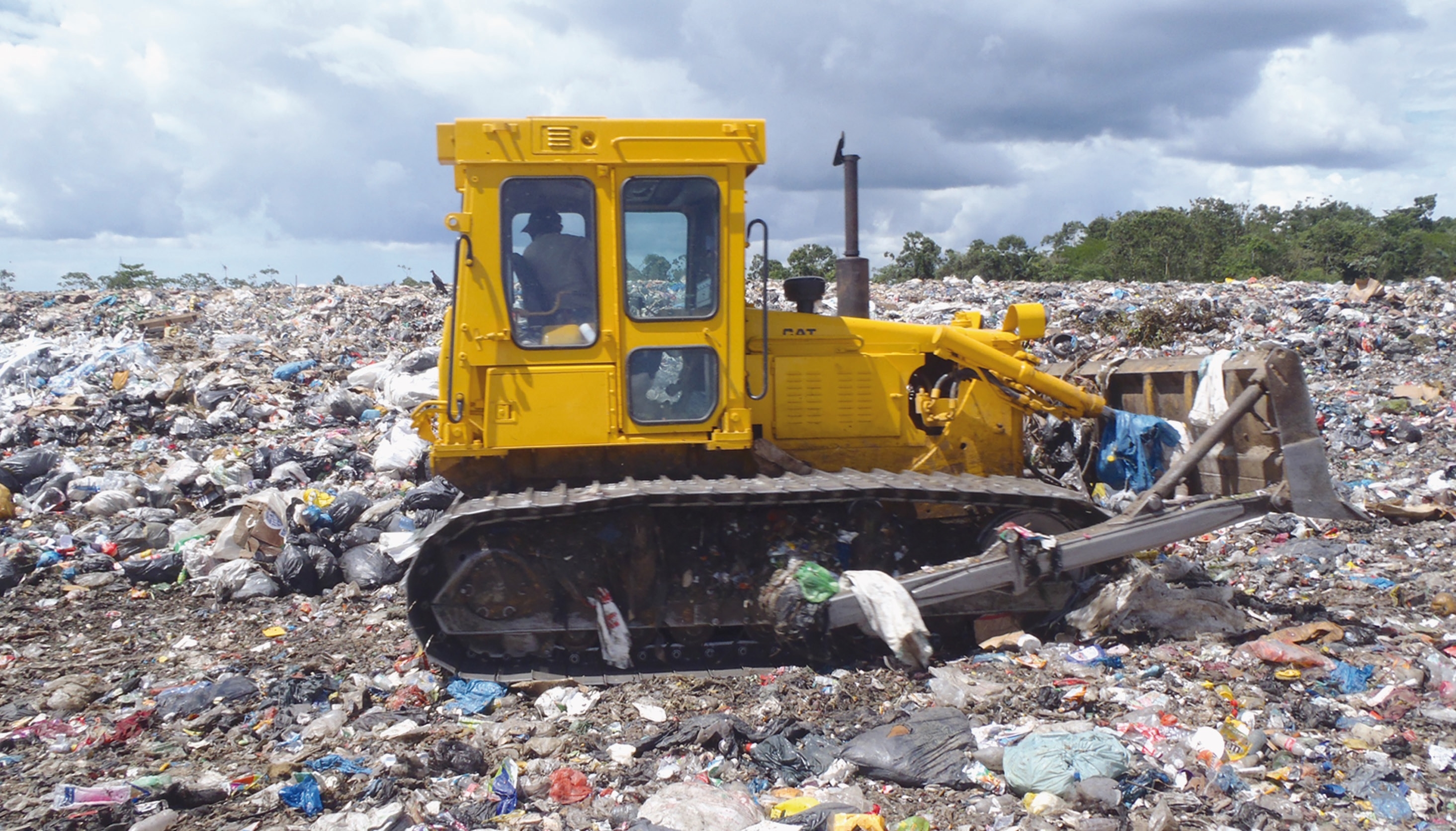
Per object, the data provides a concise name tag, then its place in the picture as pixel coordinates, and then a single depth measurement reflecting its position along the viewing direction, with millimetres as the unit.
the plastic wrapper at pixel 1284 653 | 4113
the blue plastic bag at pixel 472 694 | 4203
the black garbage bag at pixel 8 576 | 5941
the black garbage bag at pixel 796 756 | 3494
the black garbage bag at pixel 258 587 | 5762
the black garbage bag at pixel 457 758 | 3547
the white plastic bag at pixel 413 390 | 9500
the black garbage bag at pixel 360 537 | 6305
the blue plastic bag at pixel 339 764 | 3547
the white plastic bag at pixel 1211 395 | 4973
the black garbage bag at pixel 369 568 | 5871
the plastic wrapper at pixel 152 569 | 6043
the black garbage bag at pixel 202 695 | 4145
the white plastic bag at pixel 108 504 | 7281
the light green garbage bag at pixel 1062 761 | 3225
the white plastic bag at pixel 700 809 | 3100
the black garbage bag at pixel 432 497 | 6875
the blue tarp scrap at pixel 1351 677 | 3906
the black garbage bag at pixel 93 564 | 6180
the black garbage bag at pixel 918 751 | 3398
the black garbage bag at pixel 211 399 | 10062
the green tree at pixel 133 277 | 25623
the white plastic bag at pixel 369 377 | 10867
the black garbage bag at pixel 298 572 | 5836
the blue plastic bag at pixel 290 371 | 11258
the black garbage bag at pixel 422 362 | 10164
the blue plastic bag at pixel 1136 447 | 5180
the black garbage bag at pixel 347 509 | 6578
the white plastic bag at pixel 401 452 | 8039
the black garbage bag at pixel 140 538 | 6520
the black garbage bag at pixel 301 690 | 4215
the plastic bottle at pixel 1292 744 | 3402
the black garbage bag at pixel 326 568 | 5922
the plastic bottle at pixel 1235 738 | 3439
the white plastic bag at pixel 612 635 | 4484
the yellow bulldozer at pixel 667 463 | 4328
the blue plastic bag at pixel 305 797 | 3279
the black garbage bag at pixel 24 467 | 7984
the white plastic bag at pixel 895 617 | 4199
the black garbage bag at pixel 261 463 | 8203
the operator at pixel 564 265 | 4379
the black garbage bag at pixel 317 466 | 8242
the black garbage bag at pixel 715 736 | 3684
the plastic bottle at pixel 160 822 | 3146
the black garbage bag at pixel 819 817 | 3076
